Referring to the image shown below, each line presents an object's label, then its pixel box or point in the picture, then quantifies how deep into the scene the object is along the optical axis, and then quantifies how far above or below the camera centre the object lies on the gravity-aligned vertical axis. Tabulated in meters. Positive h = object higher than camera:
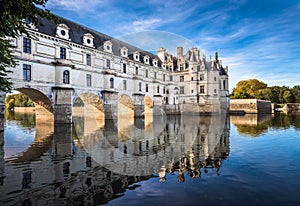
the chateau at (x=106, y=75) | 18.57 +3.94
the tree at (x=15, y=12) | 3.91 +2.01
